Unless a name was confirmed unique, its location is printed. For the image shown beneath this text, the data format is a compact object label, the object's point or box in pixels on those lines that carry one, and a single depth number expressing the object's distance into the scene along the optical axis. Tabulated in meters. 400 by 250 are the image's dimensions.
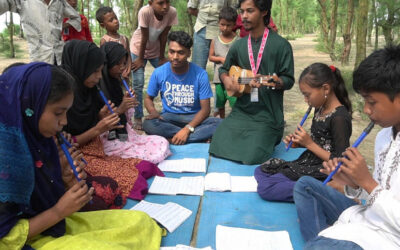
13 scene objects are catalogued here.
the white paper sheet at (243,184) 2.61
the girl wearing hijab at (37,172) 1.27
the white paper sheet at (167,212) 2.09
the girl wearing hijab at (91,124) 2.56
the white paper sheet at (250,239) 1.87
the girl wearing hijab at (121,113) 3.07
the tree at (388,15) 10.41
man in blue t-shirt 3.80
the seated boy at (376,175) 1.36
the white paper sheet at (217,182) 2.60
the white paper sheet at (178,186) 2.55
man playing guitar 3.23
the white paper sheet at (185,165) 3.00
